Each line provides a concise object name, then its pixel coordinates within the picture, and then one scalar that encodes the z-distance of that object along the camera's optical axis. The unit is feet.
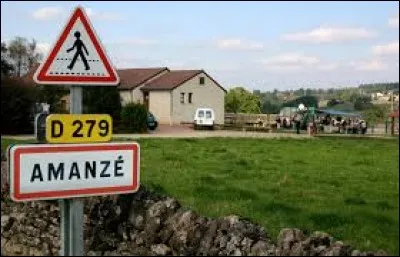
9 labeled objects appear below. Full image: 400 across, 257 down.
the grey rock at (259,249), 22.10
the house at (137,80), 158.10
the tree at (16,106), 53.26
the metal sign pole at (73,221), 16.88
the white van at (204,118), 150.10
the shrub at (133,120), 133.16
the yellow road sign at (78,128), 16.74
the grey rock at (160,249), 25.14
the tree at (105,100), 89.35
